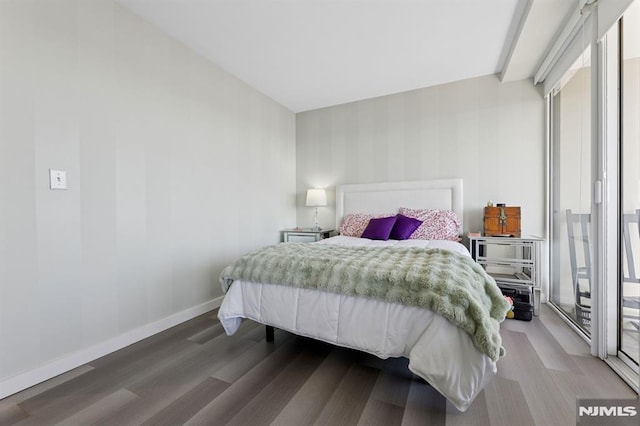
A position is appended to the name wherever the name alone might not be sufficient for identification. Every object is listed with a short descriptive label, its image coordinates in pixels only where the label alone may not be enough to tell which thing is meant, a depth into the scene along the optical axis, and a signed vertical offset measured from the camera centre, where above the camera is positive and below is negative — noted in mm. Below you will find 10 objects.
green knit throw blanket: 1189 -383
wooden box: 2699 -137
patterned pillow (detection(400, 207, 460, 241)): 2936 -190
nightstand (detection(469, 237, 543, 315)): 2521 -525
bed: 1184 -600
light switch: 1630 +203
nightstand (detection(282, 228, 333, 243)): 3623 -340
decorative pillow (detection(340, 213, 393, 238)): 3325 -182
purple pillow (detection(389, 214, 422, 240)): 2918 -199
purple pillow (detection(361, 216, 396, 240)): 2927 -211
